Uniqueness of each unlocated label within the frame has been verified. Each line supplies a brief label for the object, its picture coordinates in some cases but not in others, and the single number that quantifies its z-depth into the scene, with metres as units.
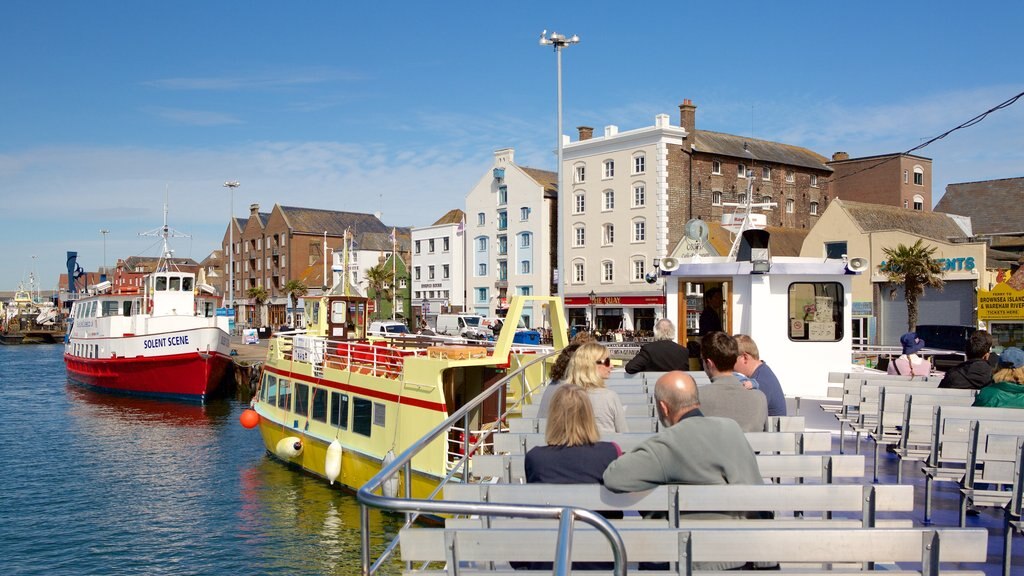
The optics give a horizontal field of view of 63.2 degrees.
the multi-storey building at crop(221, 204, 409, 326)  96.62
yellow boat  16.23
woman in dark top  5.18
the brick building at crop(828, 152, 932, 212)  61.50
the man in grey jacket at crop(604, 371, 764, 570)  4.78
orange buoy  25.42
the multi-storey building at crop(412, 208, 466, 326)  74.06
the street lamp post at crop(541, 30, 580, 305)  27.23
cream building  41.00
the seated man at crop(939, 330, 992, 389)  9.96
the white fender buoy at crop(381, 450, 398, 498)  14.67
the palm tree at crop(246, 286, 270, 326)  100.62
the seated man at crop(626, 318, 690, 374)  10.22
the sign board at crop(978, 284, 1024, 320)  27.44
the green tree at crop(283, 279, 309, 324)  88.75
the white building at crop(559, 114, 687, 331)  57.22
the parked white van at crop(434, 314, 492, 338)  53.50
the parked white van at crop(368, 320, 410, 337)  55.85
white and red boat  40.03
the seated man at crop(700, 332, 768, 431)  6.54
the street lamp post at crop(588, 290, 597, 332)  60.47
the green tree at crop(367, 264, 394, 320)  80.06
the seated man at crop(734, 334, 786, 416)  7.77
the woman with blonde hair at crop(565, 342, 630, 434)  7.00
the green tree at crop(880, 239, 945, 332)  38.69
